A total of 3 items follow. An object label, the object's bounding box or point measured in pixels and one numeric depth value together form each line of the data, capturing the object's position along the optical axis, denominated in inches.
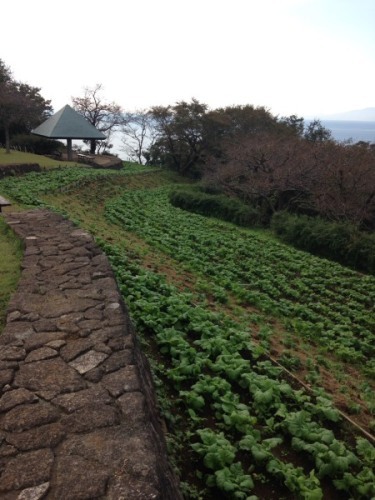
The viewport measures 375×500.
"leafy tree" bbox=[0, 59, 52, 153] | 1138.7
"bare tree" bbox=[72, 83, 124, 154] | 1985.7
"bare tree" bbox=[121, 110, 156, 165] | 2094.0
